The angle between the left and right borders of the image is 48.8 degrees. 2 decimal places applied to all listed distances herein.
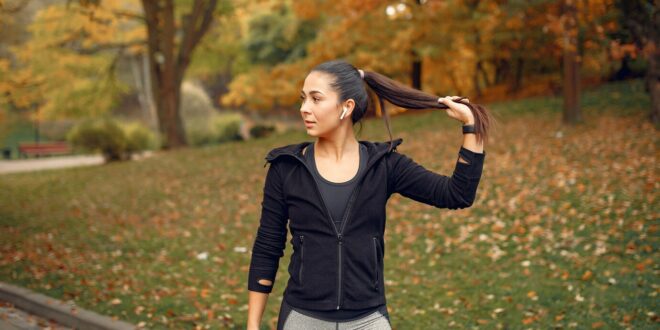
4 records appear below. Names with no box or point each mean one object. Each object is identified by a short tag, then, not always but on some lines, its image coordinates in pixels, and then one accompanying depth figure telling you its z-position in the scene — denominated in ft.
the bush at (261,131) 103.50
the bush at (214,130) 114.83
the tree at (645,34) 49.12
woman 8.74
